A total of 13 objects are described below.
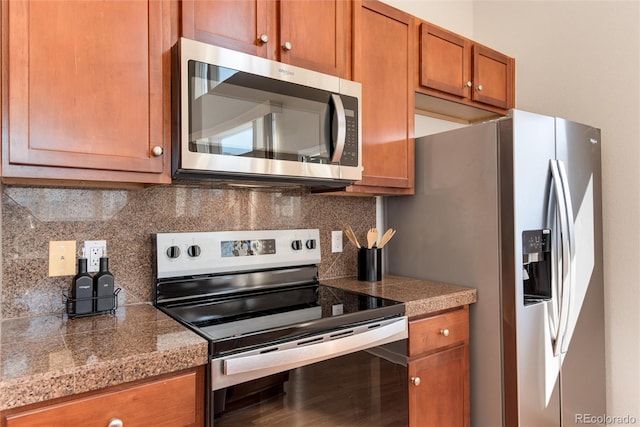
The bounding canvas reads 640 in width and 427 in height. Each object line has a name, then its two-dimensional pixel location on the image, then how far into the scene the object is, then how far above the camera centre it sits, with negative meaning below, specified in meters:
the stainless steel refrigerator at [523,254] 1.65 -0.18
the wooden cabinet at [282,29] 1.38 +0.73
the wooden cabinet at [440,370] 1.56 -0.65
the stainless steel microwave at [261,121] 1.29 +0.35
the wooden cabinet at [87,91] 1.07 +0.38
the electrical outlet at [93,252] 1.43 -0.13
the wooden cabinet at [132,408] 0.86 -0.45
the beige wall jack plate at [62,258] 1.37 -0.14
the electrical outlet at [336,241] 2.09 -0.14
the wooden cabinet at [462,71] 2.08 +0.84
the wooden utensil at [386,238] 2.02 -0.12
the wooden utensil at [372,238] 2.01 -0.12
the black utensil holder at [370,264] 1.98 -0.25
